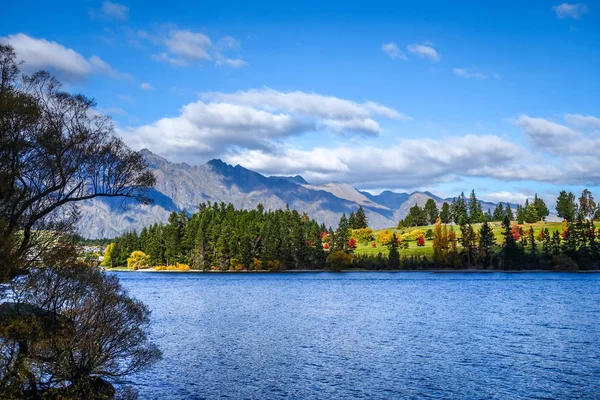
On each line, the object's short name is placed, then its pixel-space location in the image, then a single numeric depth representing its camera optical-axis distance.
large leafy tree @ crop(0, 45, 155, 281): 27.50
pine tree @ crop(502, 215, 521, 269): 198.38
